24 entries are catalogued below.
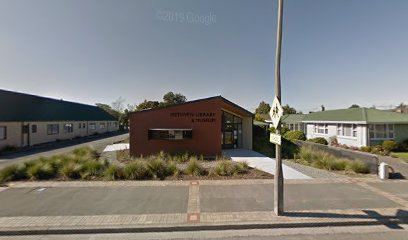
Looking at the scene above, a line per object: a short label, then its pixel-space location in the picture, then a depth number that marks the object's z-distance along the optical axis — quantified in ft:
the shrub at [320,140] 69.02
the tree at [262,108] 224.33
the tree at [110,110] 187.52
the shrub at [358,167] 31.73
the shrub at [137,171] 28.29
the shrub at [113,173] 28.01
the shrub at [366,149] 55.93
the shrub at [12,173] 27.63
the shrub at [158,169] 28.97
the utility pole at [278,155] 17.44
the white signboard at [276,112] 17.07
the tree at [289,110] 215.06
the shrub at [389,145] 56.08
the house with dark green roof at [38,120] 63.72
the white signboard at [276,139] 17.08
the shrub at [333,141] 70.83
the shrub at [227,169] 29.91
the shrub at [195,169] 29.81
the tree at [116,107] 227.81
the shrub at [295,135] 77.23
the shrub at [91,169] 28.49
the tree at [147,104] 144.15
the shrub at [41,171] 28.27
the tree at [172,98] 172.45
